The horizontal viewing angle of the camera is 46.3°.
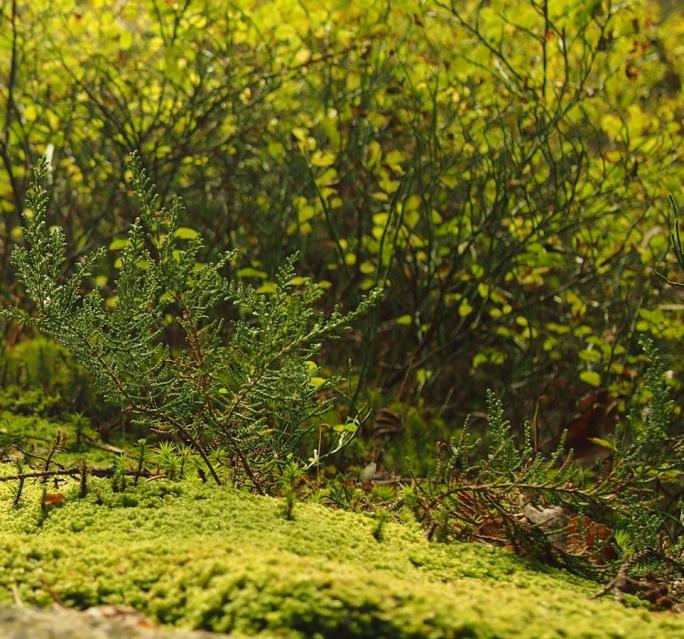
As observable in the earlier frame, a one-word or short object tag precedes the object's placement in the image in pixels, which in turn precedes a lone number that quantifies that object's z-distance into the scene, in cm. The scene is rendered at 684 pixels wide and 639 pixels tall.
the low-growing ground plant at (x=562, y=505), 203
